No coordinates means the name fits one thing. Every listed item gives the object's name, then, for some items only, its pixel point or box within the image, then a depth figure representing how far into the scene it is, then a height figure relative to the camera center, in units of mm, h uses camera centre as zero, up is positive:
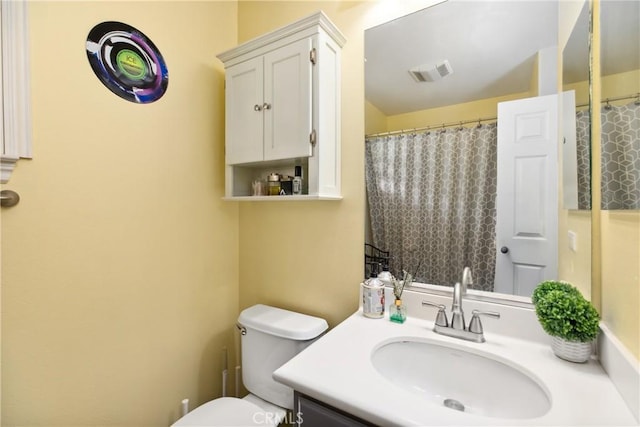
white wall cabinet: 1112 +482
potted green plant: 728 -288
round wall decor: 1045 +618
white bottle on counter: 1082 -337
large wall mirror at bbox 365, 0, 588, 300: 947 +378
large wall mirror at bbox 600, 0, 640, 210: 631 +273
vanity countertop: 579 -418
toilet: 1103 -677
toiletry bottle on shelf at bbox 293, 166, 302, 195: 1253 +146
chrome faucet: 899 -359
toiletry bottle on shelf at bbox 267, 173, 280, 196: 1299 +139
